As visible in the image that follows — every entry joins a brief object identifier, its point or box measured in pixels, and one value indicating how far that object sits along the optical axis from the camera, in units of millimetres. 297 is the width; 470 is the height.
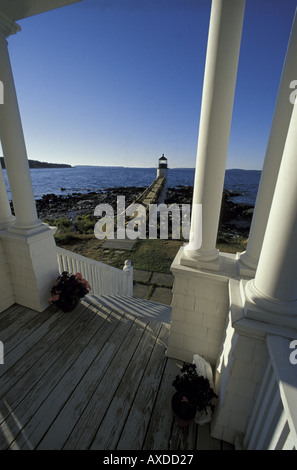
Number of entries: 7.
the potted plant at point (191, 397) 1736
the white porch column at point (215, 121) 1626
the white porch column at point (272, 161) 1655
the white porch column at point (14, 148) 2443
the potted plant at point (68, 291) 3082
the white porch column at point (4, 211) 3090
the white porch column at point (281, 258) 1279
